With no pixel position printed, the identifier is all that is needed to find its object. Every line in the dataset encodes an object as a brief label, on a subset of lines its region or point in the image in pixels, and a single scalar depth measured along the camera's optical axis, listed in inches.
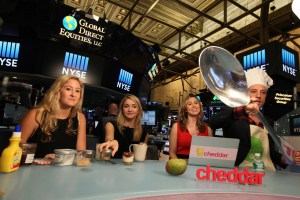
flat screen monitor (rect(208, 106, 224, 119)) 289.0
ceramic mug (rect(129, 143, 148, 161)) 52.6
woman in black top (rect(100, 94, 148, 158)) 72.1
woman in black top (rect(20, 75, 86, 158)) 55.7
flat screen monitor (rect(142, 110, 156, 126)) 261.9
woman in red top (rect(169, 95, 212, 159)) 72.1
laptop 49.2
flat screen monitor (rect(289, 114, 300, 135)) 117.4
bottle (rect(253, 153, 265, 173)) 46.4
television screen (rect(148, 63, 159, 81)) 205.3
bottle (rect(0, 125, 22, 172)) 32.0
